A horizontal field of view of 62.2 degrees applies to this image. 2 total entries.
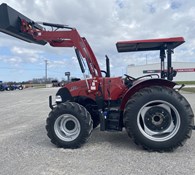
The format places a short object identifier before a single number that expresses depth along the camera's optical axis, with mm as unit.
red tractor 3367
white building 44050
